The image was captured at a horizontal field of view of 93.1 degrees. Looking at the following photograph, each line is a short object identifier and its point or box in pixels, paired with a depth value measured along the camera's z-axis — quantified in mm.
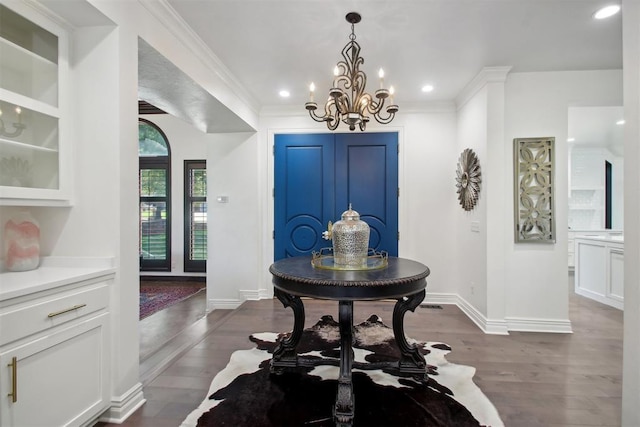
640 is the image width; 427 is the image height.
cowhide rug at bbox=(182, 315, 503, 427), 1638
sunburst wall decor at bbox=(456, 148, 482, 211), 3217
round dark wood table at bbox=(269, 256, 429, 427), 1607
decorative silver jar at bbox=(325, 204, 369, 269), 1970
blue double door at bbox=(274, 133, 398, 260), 3971
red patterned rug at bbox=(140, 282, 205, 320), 4160
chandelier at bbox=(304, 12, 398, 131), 2078
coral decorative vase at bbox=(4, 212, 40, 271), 1522
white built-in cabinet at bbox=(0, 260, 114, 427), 1191
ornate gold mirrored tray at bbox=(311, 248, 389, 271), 1912
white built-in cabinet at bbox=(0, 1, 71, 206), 1445
